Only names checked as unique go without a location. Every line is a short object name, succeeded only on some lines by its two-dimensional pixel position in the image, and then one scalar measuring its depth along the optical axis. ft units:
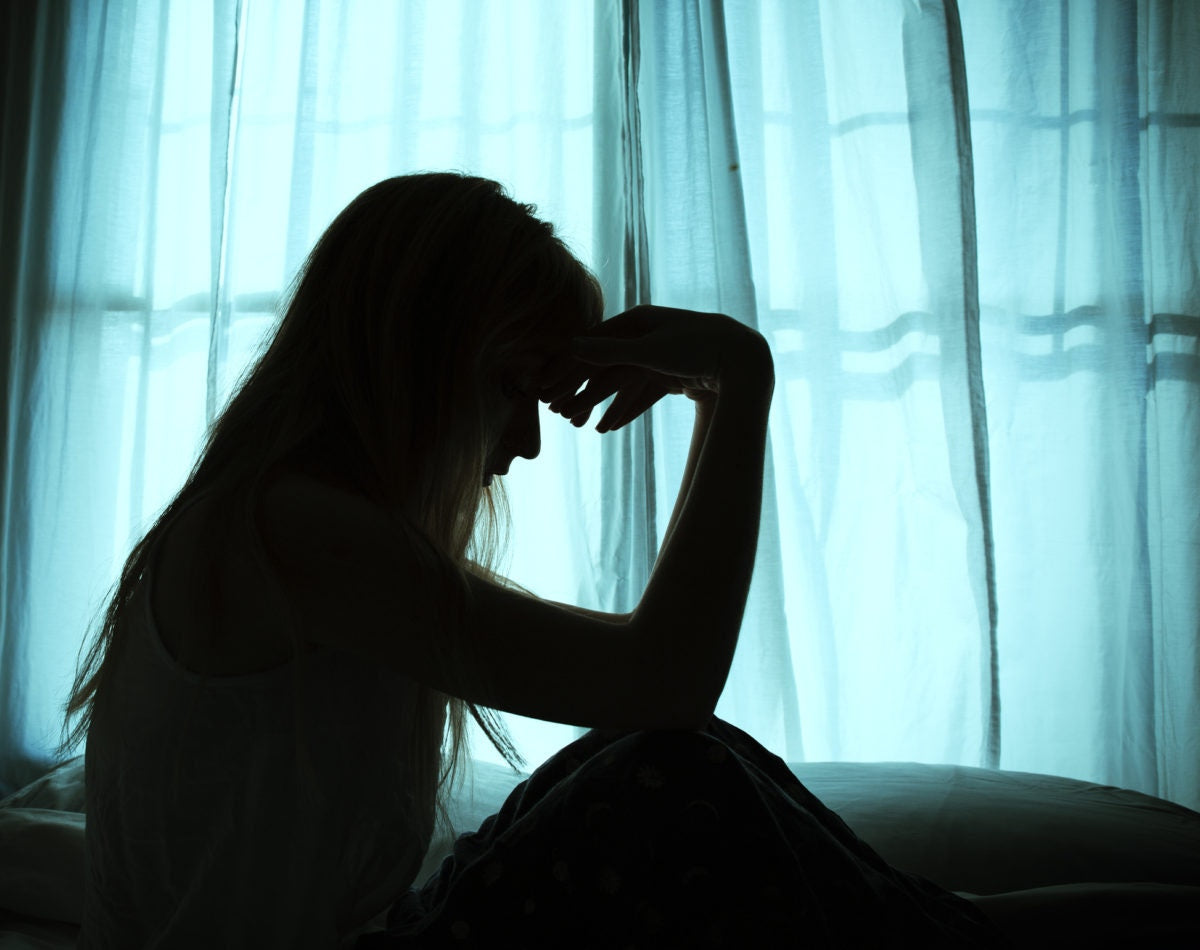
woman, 1.95
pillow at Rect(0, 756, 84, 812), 3.77
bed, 3.05
